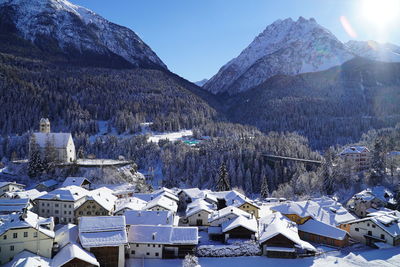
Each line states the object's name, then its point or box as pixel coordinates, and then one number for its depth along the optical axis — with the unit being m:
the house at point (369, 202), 64.81
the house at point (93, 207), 57.84
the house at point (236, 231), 48.72
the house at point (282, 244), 45.00
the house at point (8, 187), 67.12
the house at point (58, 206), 57.50
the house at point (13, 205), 50.72
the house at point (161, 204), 58.12
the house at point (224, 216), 52.78
